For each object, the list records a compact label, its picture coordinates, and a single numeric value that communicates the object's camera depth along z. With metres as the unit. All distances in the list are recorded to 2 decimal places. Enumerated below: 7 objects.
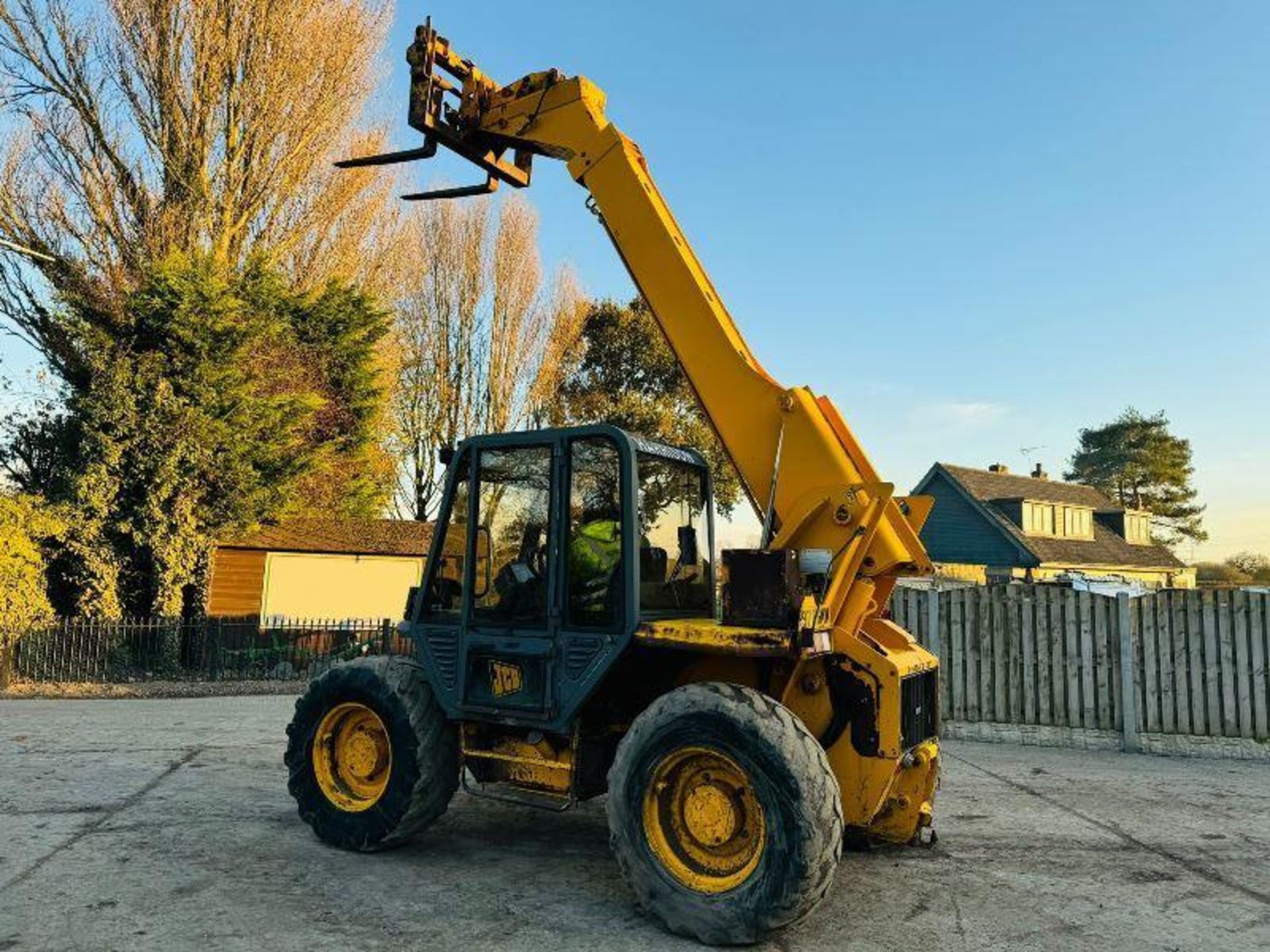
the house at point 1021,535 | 30.50
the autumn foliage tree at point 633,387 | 24.50
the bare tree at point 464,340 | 27.80
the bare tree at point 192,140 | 16.67
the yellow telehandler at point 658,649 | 4.01
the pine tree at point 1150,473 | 49.75
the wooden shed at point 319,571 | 19.66
